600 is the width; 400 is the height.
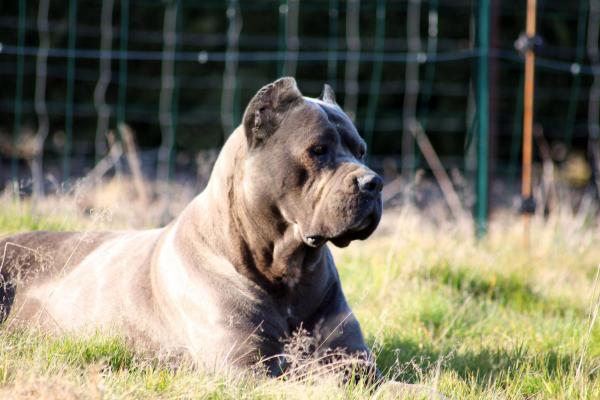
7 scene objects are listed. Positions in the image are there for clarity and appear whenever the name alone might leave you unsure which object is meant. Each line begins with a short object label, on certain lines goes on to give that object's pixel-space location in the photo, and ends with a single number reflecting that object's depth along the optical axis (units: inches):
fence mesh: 813.9
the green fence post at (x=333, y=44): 539.8
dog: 263.3
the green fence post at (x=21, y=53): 520.1
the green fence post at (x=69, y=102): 520.2
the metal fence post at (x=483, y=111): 537.6
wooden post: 506.6
